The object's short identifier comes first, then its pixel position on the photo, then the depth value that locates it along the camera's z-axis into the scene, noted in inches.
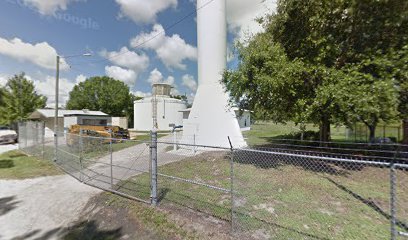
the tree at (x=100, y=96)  2090.3
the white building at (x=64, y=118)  1136.8
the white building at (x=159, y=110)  1600.6
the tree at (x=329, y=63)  249.7
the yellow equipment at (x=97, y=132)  439.7
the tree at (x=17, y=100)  1126.4
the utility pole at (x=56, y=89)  558.9
